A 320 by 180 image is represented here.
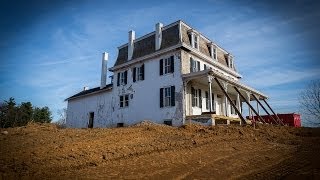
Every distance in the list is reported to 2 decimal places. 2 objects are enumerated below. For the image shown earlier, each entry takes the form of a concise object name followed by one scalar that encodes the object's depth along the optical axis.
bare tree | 29.41
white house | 20.81
